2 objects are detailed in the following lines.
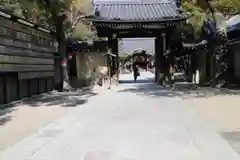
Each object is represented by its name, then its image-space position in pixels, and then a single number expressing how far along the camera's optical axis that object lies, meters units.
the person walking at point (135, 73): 37.91
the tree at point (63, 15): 21.03
